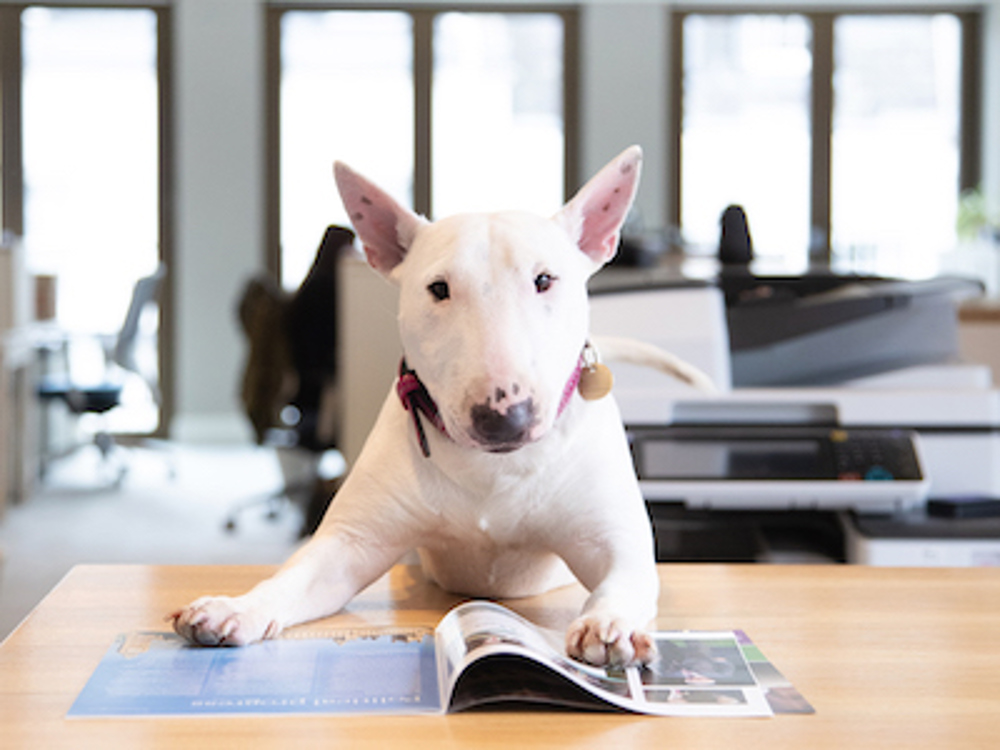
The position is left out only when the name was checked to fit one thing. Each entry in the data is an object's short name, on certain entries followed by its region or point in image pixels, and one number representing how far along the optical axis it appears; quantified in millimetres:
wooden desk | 662
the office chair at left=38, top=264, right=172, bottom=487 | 5254
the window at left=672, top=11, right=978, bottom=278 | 7168
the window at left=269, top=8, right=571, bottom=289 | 7043
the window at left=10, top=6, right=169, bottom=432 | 6887
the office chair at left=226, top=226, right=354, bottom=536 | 3900
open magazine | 702
